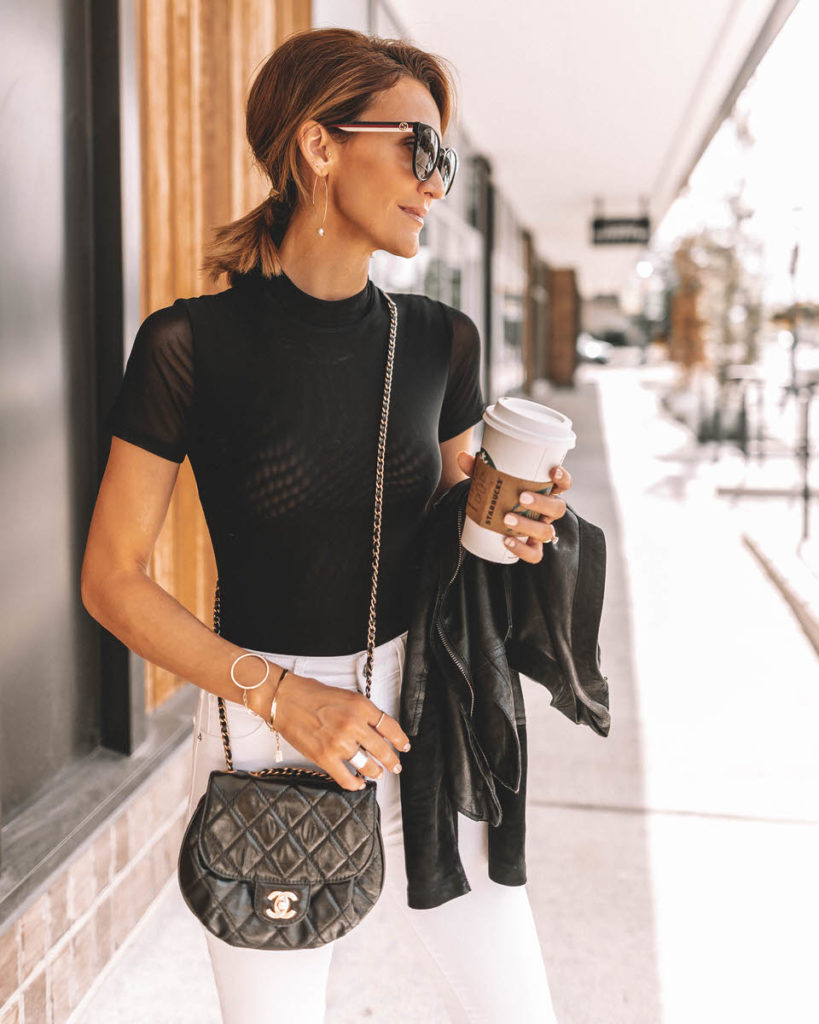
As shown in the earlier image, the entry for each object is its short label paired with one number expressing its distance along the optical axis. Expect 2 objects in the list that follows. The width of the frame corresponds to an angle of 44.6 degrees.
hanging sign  15.41
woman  1.27
